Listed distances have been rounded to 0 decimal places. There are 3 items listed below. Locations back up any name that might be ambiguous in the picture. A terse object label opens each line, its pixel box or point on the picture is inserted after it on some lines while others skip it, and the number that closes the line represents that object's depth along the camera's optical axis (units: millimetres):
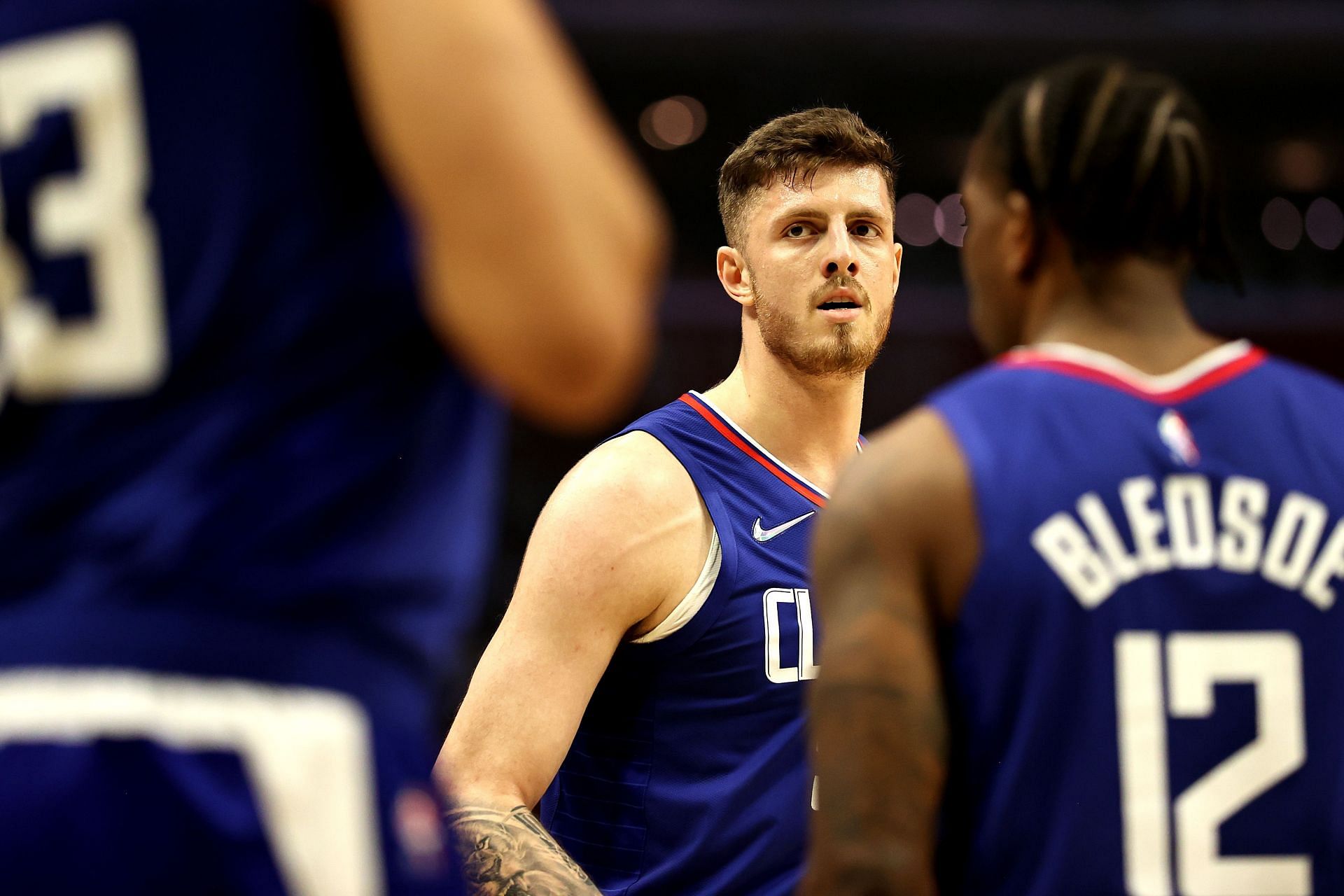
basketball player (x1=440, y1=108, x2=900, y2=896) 6355
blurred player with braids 4117
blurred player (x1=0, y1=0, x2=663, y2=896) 2930
